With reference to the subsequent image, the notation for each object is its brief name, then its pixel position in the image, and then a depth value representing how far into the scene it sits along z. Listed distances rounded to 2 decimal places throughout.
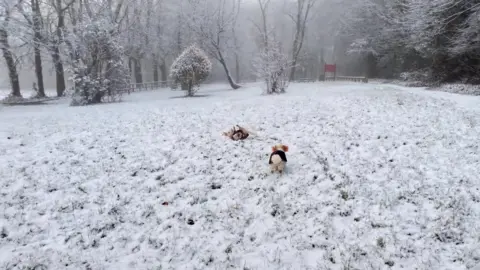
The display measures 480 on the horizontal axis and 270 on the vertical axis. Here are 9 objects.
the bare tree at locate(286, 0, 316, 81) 32.24
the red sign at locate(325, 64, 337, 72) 35.72
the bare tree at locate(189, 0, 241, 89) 27.41
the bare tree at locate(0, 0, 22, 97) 14.88
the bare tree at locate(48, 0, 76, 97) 18.98
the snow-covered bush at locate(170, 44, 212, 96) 21.59
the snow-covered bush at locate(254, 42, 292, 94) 19.45
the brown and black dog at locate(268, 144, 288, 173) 6.41
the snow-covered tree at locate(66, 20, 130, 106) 17.22
